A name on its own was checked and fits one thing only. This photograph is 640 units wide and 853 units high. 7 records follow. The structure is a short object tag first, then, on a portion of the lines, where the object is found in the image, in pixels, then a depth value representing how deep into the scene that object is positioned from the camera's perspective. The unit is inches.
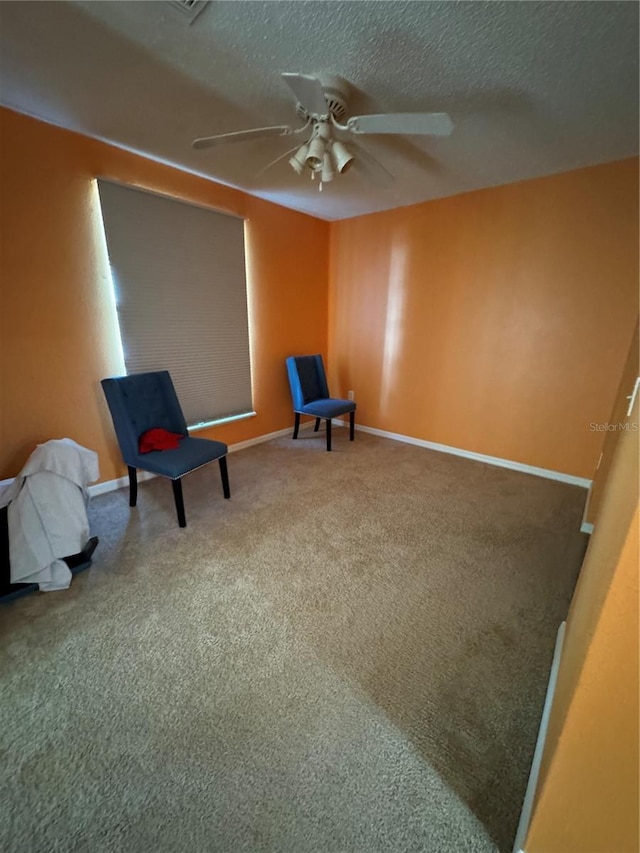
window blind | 101.3
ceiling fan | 58.2
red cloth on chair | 96.3
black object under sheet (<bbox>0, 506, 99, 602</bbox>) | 65.9
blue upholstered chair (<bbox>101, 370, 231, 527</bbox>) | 89.3
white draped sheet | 66.9
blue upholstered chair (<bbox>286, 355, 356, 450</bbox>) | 140.8
